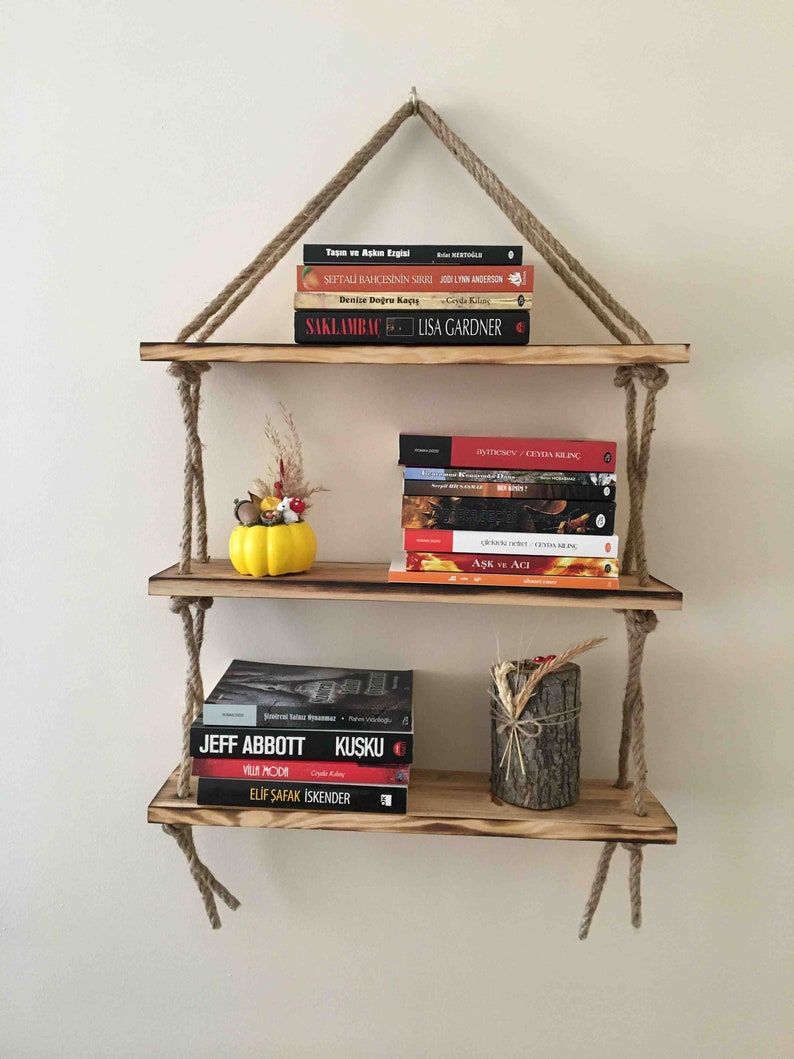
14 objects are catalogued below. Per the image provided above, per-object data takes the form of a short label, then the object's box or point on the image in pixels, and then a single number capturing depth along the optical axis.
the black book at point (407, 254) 1.15
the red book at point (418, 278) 1.15
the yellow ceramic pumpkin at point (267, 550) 1.20
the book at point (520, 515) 1.19
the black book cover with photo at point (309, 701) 1.21
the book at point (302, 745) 1.20
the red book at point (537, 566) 1.18
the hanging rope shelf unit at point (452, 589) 1.16
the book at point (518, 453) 1.19
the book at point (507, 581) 1.17
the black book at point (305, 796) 1.21
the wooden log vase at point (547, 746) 1.22
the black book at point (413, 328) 1.16
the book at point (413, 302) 1.15
